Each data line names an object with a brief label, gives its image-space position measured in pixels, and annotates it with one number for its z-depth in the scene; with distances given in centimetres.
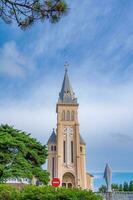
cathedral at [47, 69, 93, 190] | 5016
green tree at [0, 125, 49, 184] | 2234
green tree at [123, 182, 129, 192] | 5656
